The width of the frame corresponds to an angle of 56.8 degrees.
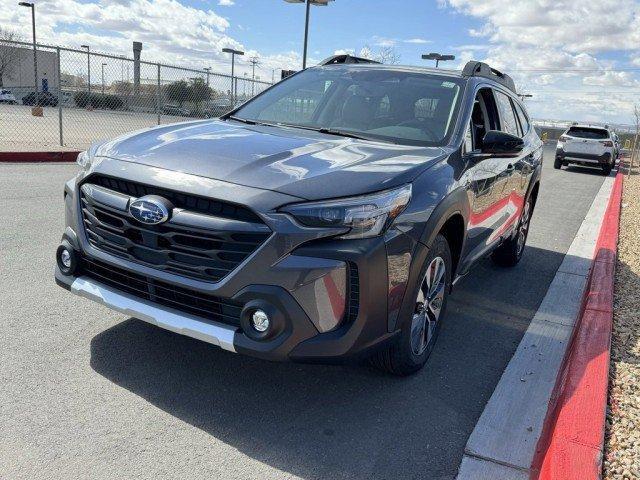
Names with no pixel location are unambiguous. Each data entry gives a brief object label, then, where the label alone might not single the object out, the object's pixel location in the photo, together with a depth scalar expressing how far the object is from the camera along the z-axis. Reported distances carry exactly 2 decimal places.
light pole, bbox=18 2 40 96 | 42.31
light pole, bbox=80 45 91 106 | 13.68
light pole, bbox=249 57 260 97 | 17.11
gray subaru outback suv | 2.64
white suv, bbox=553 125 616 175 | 20.36
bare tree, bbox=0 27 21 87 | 33.74
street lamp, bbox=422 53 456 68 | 31.73
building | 20.53
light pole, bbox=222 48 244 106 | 35.75
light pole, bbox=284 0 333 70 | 18.59
